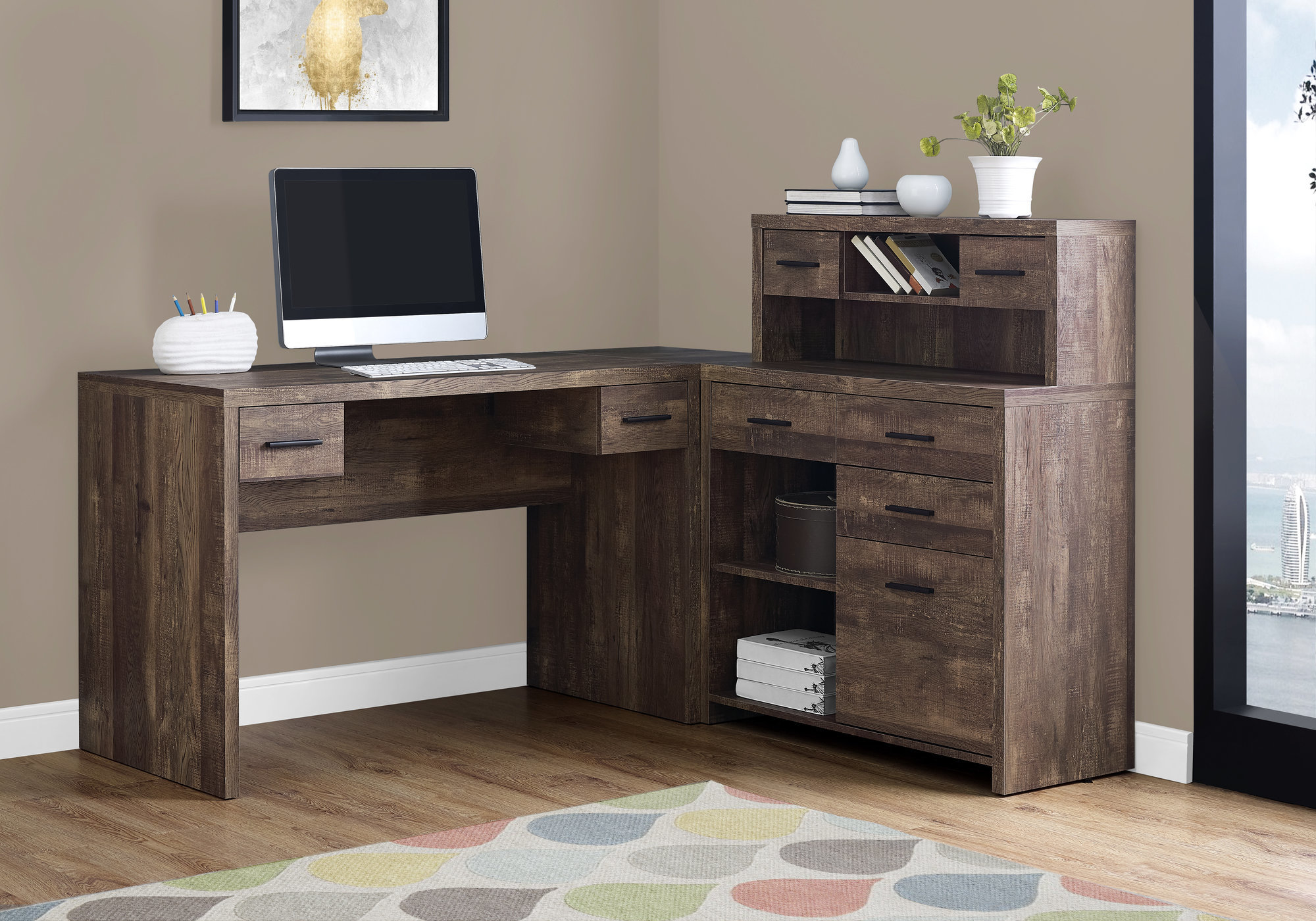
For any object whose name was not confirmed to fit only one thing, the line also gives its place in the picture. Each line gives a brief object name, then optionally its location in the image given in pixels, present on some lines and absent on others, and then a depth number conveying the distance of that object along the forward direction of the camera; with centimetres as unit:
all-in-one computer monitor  395
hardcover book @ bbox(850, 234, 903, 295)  393
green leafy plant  372
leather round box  401
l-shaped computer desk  356
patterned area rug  288
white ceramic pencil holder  370
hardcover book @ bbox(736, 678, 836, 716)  400
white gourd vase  405
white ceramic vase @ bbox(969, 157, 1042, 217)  373
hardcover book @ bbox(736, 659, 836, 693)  400
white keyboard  371
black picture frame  408
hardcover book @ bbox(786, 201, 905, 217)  400
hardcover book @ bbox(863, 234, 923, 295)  392
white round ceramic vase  391
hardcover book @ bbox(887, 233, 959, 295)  390
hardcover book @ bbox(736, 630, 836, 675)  401
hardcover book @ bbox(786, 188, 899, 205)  399
